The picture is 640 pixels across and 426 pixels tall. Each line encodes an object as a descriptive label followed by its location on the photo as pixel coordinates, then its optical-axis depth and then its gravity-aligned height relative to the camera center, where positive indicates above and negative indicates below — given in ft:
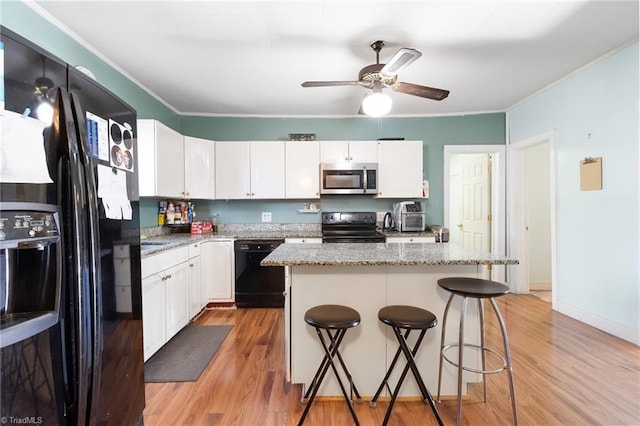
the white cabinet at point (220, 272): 11.00 -2.44
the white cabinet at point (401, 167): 12.07 +1.86
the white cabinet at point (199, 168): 10.81 +1.76
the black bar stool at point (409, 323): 4.55 -1.89
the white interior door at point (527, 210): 12.23 -0.09
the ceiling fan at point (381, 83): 6.92 +3.32
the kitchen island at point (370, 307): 5.58 -1.99
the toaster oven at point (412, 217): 11.75 -0.33
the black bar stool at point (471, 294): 4.56 -1.41
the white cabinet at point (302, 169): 12.06 +1.80
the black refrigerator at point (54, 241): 2.40 -0.28
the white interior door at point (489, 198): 12.61 +0.52
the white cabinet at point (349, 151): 12.04 +2.56
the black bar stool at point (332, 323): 4.49 -1.85
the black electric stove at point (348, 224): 12.06 -0.65
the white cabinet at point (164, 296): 6.91 -2.41
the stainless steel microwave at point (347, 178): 11.84 +1.37
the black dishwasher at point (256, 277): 10.90 -2.63
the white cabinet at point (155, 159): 8.68 +1.71
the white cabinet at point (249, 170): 11.99 +1.78
